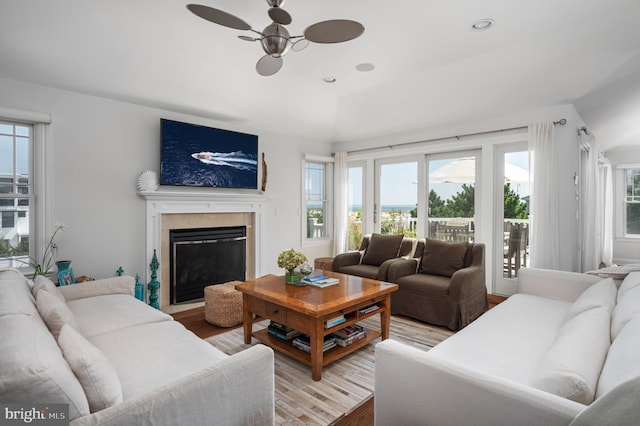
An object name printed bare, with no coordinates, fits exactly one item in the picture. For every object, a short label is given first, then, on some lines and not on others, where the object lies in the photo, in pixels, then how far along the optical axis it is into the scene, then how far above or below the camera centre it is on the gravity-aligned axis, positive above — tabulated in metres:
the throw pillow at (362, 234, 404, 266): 4.40 -0.51
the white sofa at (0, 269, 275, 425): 1.01 -0.66
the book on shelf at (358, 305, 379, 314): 2.79 -0.84
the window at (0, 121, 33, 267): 3.15 +0.18
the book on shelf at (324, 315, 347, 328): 2.49 -0.84
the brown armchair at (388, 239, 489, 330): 3.30 -0.77
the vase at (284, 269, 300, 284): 3.00 -0.60
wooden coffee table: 2.35 -0.76
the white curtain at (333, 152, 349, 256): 5.95 +0.17
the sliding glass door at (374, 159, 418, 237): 5.33 +0.24
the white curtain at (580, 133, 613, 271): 4.39 +0.05
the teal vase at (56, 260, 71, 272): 3.22 -0.53
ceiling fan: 1.84 +1.08
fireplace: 4.10 -0.64
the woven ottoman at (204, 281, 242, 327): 3.34 -0.98
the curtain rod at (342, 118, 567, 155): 3.90 +1.08
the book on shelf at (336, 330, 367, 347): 2.66 -1.05
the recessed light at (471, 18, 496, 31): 2.55 +1.48
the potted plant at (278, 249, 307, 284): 2.98 -0.47
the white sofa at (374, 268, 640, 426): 1.03 -0.61
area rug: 1.99 -1.20
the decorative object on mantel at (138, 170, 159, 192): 3.80 +0.34
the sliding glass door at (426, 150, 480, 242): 4.71 +0.25
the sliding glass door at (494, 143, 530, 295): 4.33 -0.04
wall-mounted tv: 3.99 +0.72
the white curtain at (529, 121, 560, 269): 3.88 +0.15
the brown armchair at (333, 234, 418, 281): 4.32 -0.59
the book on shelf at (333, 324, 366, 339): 2.71 -1.01
